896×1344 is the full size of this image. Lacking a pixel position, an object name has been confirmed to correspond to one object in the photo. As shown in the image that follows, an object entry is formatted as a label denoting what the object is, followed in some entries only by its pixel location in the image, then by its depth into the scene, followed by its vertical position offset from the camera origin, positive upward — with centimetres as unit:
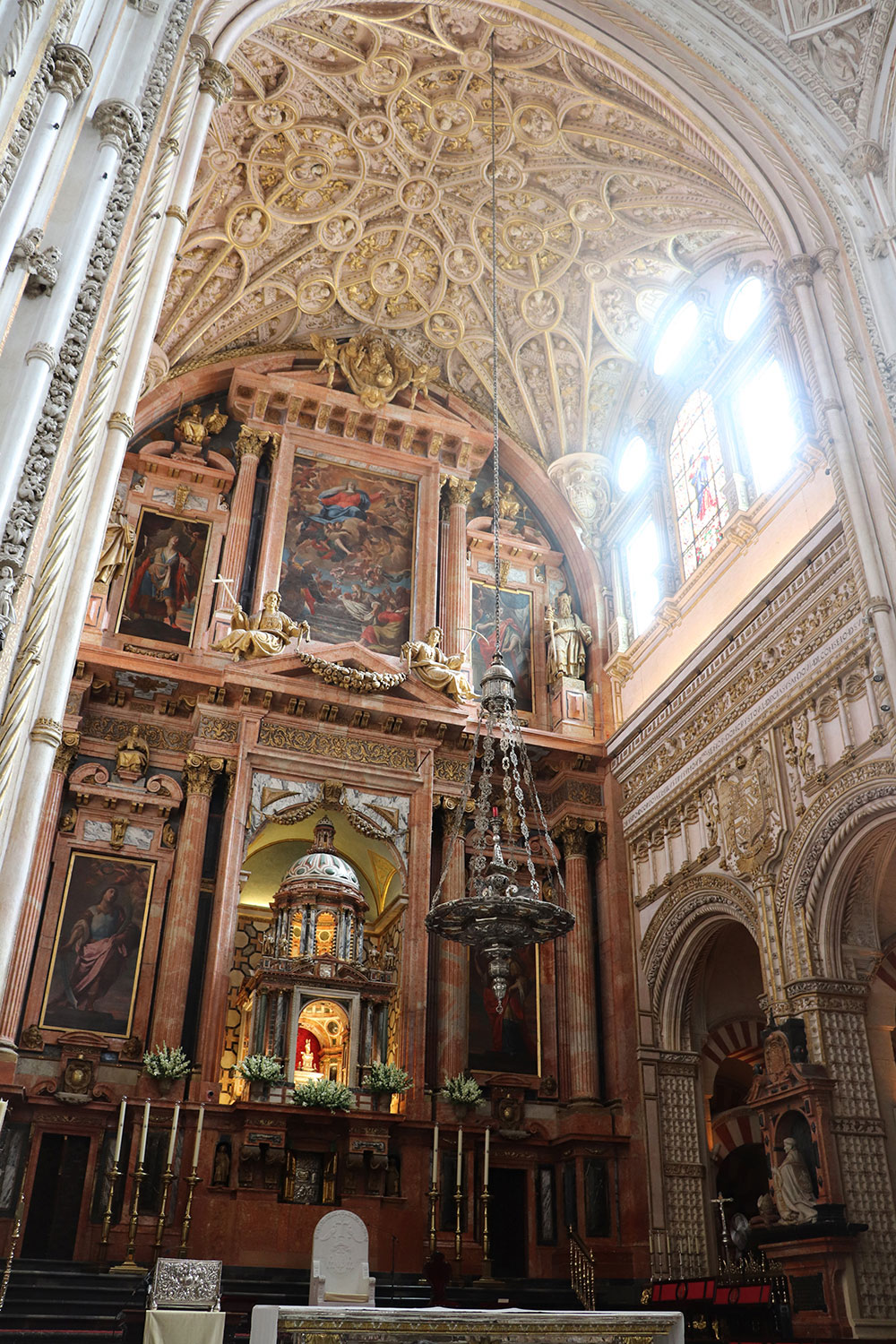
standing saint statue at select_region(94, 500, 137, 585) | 1546 +944
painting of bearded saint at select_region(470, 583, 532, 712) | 1759 +980
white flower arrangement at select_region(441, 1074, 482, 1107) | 1383 +270
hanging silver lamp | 997 +336
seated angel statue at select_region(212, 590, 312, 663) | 1538 +860
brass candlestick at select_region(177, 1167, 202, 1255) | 1195 +120
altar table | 674 +12
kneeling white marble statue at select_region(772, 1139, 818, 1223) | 1014 +128
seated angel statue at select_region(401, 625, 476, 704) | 1614 +841
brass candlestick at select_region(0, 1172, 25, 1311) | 1007 +83
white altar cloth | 875 +11
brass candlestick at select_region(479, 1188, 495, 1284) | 1283 +95
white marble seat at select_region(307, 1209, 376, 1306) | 1076 +71
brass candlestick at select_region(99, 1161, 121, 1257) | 1172 +114
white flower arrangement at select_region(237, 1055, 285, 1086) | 1310 +276
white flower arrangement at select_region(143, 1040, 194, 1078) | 1259 +272
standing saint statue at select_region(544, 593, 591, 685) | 1741 +956
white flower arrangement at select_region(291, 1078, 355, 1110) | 1306 +249
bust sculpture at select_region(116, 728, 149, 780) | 1459 +654
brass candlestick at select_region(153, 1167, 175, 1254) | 1191 +132
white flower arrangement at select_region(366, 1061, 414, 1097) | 1345 +276
